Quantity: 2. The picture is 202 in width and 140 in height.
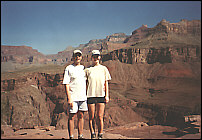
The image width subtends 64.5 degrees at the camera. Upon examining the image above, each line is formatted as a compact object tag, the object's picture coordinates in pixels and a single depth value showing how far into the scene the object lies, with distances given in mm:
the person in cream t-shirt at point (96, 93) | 4727
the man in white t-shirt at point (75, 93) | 4416
